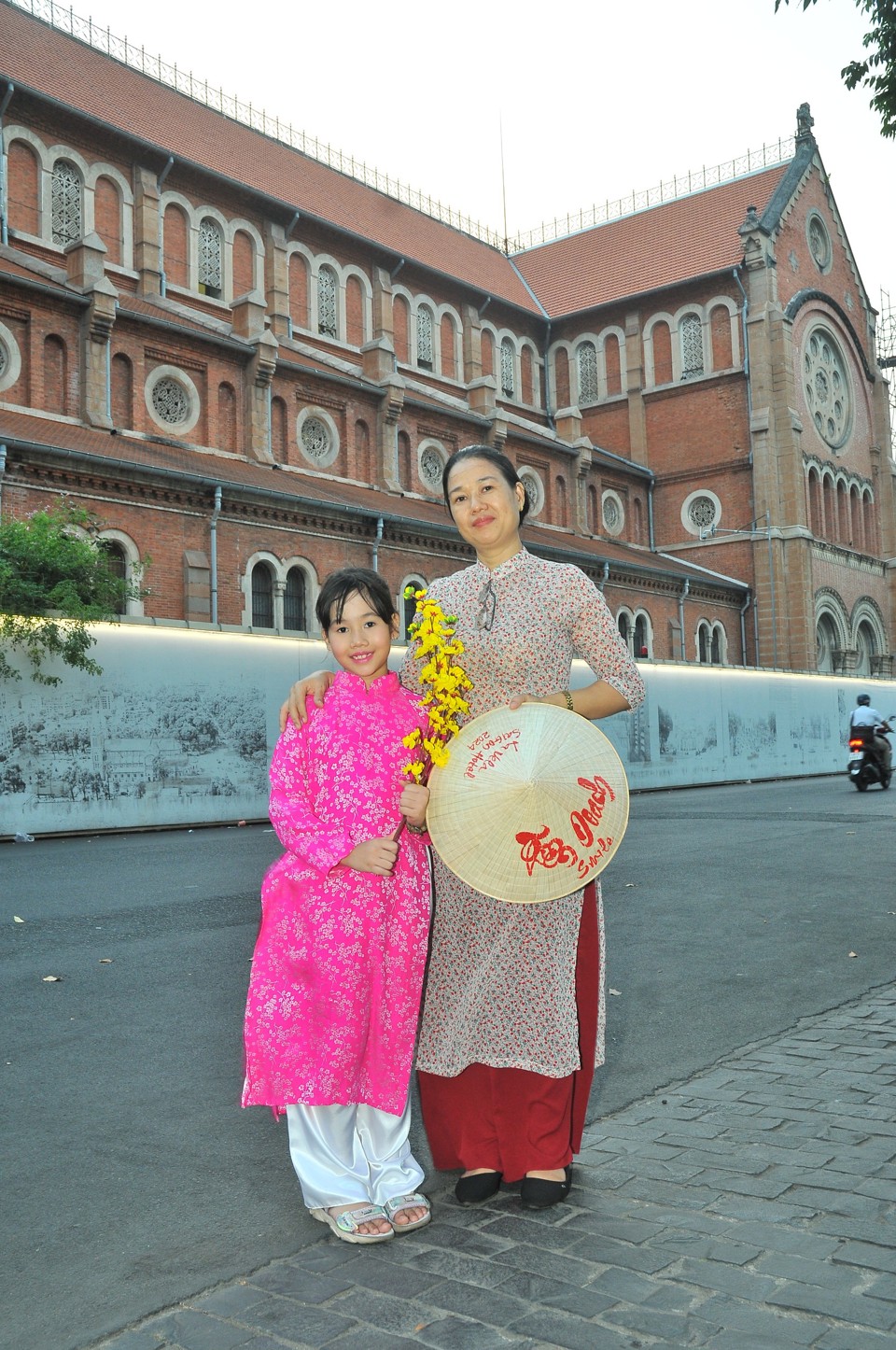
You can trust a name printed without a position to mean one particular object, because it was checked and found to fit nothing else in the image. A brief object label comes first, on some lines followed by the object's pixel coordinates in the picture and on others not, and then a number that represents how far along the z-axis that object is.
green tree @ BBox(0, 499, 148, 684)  15.95
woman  3.15
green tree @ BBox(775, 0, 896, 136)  8.14
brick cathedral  24.42
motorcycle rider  21.58
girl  2.97
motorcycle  21.52
